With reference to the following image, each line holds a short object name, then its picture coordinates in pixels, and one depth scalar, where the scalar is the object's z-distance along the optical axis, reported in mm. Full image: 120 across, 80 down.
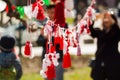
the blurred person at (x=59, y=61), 7055
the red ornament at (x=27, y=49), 5750
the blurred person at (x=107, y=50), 7738
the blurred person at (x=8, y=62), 6973
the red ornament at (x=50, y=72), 5457
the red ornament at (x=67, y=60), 5531
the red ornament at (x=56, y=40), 5687
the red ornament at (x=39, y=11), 5559
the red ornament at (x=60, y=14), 6758
